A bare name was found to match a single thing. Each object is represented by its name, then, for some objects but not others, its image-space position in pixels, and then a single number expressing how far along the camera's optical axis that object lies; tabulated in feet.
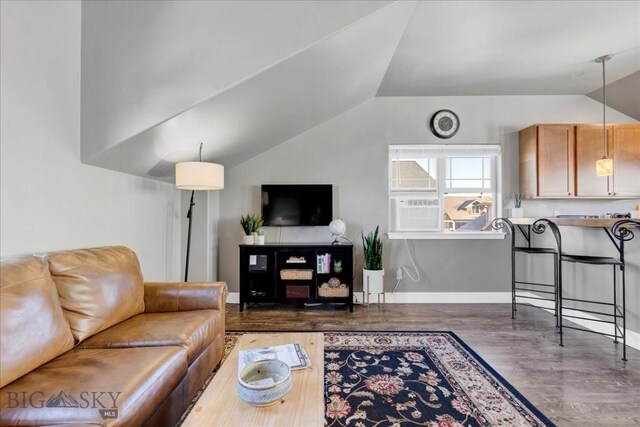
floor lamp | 8.02
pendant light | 8.98
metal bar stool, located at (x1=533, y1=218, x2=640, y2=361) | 7.16
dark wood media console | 10.81
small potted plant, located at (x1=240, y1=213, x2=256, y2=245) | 11.13
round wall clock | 11.98
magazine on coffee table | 4.46
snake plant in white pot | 11.04
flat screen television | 11.67
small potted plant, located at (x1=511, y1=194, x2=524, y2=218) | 11.46
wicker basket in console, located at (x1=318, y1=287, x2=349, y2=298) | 10.82
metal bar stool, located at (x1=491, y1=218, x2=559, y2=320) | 9.50
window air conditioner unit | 12.33
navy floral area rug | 5.13
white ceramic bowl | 3.44
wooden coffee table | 3.24
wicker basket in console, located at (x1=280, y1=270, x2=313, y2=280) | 10.77
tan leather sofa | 3.41
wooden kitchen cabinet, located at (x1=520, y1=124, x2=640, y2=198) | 10.78
